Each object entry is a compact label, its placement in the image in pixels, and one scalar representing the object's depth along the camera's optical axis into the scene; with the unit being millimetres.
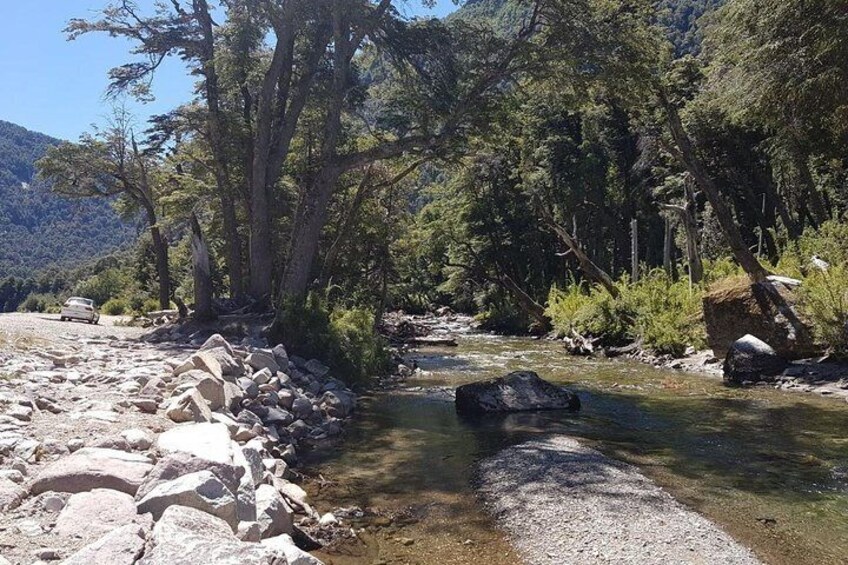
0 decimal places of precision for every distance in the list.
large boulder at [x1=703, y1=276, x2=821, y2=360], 14102
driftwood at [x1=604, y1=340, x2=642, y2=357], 20534
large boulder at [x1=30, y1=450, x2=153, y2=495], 4555
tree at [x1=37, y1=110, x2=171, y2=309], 29344
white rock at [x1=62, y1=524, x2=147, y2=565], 3391
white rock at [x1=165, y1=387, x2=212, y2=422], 7102
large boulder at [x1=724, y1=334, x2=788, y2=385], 13922
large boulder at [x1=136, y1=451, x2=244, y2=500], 4637
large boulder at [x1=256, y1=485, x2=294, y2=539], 5113
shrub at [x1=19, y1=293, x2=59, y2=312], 61022
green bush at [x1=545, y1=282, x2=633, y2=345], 22562
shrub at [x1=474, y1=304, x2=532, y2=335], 34969
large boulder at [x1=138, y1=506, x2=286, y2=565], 3406
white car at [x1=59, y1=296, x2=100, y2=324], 26328
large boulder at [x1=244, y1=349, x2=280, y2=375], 11414
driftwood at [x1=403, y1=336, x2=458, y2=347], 26938
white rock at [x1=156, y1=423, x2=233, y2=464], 5203
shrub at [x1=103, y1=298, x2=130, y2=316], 39156
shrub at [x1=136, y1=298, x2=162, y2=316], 32497
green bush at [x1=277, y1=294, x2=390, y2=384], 14508
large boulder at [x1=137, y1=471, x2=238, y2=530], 4277
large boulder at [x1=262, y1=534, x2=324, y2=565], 4000
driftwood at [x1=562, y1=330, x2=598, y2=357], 21936
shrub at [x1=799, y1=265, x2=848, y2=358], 13180
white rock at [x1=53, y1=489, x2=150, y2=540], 3961
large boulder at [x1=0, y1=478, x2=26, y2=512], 4215
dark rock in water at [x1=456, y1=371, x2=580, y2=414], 11539
